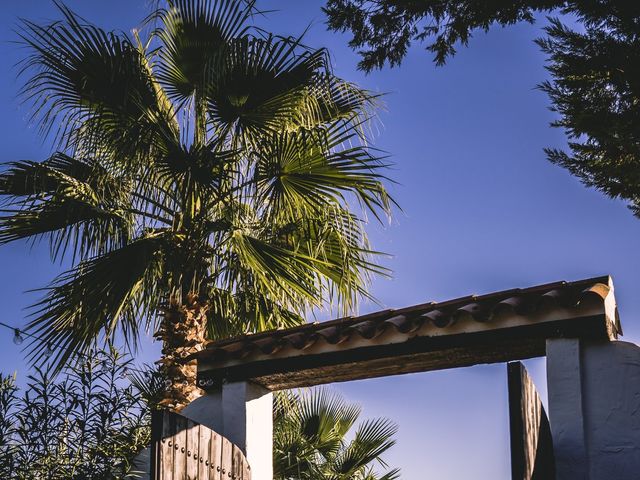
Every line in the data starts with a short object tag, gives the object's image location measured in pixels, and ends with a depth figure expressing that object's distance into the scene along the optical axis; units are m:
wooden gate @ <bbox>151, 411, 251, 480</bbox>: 5.16
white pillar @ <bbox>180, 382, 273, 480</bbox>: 6.54
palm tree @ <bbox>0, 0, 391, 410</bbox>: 8.73
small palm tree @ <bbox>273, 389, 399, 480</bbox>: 10.69
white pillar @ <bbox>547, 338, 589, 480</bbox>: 5.35
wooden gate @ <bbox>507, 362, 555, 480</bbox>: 4.44
